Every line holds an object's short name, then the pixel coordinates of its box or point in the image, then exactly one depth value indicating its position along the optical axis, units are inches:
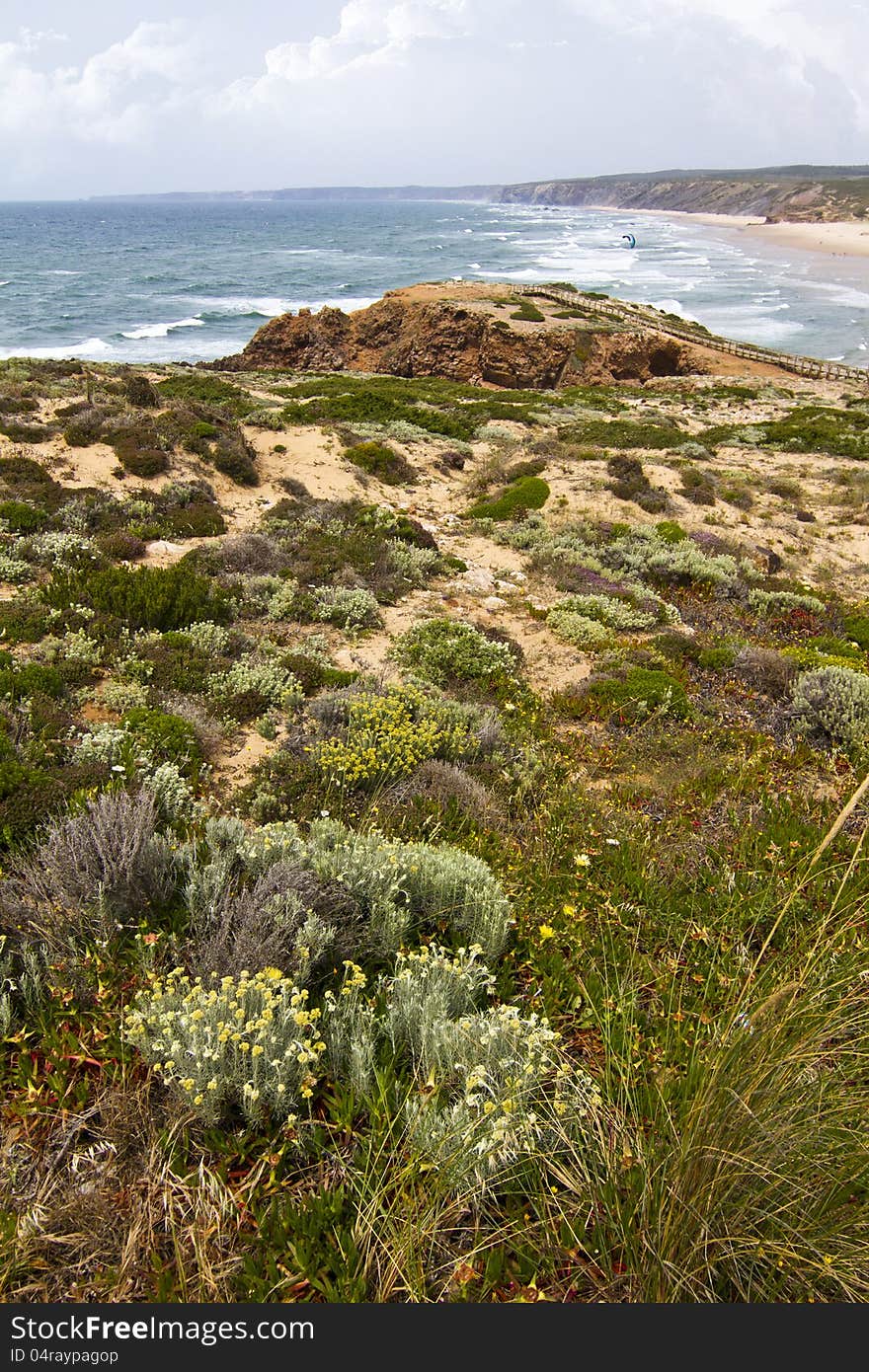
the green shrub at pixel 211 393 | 840.9
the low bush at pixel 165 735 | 234.8
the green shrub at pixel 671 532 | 563.8
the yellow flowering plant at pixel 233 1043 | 107.7
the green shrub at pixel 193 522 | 459.5
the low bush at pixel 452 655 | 328.8
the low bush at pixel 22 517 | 414.6
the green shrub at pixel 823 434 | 964.6
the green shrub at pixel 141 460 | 522.0
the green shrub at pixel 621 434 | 892.6
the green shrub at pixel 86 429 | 544.4
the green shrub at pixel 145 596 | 333.7
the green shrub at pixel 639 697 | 304.8
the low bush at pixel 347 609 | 374.0
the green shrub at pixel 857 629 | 417.1
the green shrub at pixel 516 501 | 601.0
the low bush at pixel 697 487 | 668.1
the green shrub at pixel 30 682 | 253.3
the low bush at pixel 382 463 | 663.1
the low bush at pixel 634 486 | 634.8
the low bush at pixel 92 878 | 139.9
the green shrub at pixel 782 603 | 455.8
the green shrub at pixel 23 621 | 304.5
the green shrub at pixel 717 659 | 362.9
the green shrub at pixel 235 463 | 572.7
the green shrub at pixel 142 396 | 655.1
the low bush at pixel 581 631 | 381.4
